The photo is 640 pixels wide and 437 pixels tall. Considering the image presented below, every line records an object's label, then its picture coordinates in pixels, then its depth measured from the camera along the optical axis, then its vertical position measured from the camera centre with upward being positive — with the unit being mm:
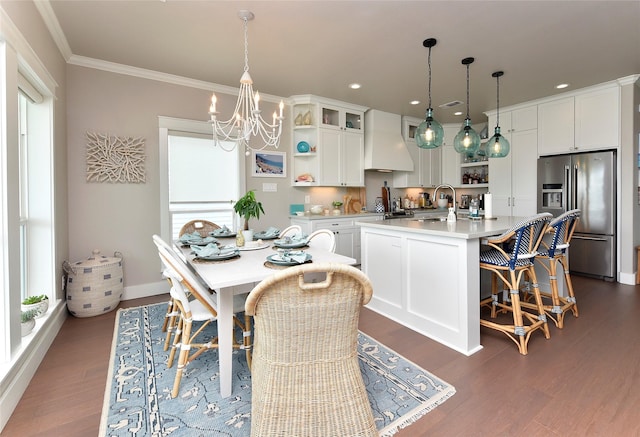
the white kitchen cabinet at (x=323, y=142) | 4516 +1073
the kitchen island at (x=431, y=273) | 2250 -506
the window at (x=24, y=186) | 1742 +202
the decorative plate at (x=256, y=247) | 2295 -251
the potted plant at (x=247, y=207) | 2211 +46
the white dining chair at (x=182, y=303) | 1705 -525
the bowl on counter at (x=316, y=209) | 4715 +58
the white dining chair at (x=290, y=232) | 3068 -189
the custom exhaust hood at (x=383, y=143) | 5082 +1171
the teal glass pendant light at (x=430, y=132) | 2979 +765
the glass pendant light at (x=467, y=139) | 3252 +759
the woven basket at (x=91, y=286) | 2889 -677
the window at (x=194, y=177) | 3641 +469
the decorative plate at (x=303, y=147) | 4520 +958
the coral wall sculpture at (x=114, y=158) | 3246 +602
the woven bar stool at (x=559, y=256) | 2568 -389
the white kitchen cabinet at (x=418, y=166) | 5730 +897
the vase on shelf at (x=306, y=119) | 4504 +1357
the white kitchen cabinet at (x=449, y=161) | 6156 +1011
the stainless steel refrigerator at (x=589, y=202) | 3993 +123
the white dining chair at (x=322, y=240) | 2490 -228
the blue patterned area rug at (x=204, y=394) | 1534 -1027
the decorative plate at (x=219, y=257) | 1877 -261
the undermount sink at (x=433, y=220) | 3323 -84
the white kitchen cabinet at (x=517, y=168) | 4762 +696
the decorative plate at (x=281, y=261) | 1736 -270
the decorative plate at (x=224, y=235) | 2854 -196
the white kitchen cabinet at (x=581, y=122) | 3977 +1212
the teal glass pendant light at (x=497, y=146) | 3480 +731
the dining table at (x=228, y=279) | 1542 -318
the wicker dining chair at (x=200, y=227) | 3129 -142
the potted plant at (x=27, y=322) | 2048 -721
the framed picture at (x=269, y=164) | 4262 +688
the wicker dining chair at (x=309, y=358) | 1188 -598
